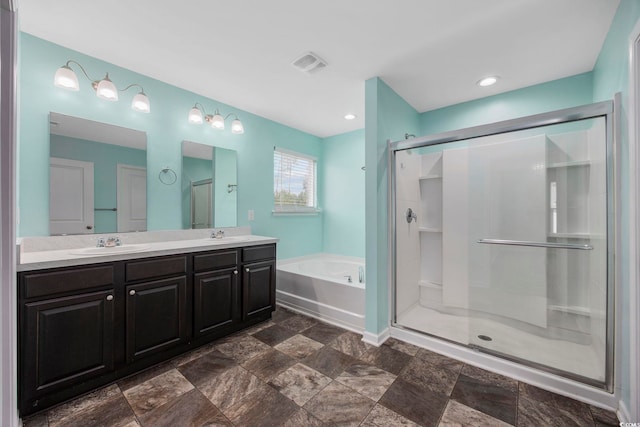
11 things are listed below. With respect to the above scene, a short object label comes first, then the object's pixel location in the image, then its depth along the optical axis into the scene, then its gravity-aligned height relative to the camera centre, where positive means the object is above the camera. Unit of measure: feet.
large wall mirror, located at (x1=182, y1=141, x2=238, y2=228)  8.57 +1.01
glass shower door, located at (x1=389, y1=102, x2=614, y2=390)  5.54 -0.74
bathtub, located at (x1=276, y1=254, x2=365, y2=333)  8.42 -2.96
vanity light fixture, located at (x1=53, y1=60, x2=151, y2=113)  5.90 +3.25
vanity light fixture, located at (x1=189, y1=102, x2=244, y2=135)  8.40 +3.39
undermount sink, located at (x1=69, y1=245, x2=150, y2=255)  5.62 -0.88
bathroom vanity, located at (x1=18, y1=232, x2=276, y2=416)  4.62 -2.20
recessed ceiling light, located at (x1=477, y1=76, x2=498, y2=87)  7.88 +4.28
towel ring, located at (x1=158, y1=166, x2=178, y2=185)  8.01 +1.23
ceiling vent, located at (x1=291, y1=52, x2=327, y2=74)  6.79 +4.25
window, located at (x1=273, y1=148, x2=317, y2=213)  11.93 +1.61
